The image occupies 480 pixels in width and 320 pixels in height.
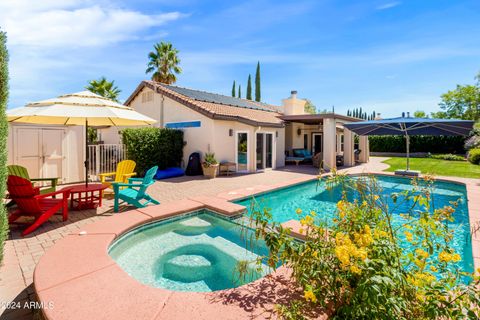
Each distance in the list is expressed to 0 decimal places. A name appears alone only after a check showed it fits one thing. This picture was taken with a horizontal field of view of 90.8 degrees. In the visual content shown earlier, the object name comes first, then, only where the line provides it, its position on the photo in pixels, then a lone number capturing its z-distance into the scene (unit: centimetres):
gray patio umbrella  1153
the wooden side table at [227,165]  1379
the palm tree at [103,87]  2466
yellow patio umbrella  573
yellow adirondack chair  872
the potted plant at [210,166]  1270
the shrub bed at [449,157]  2313
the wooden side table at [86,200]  652
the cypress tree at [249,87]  4700
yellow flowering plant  186
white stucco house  1405
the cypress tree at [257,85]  4591
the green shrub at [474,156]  1880
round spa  396
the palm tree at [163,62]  2634
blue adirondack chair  673
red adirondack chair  513
